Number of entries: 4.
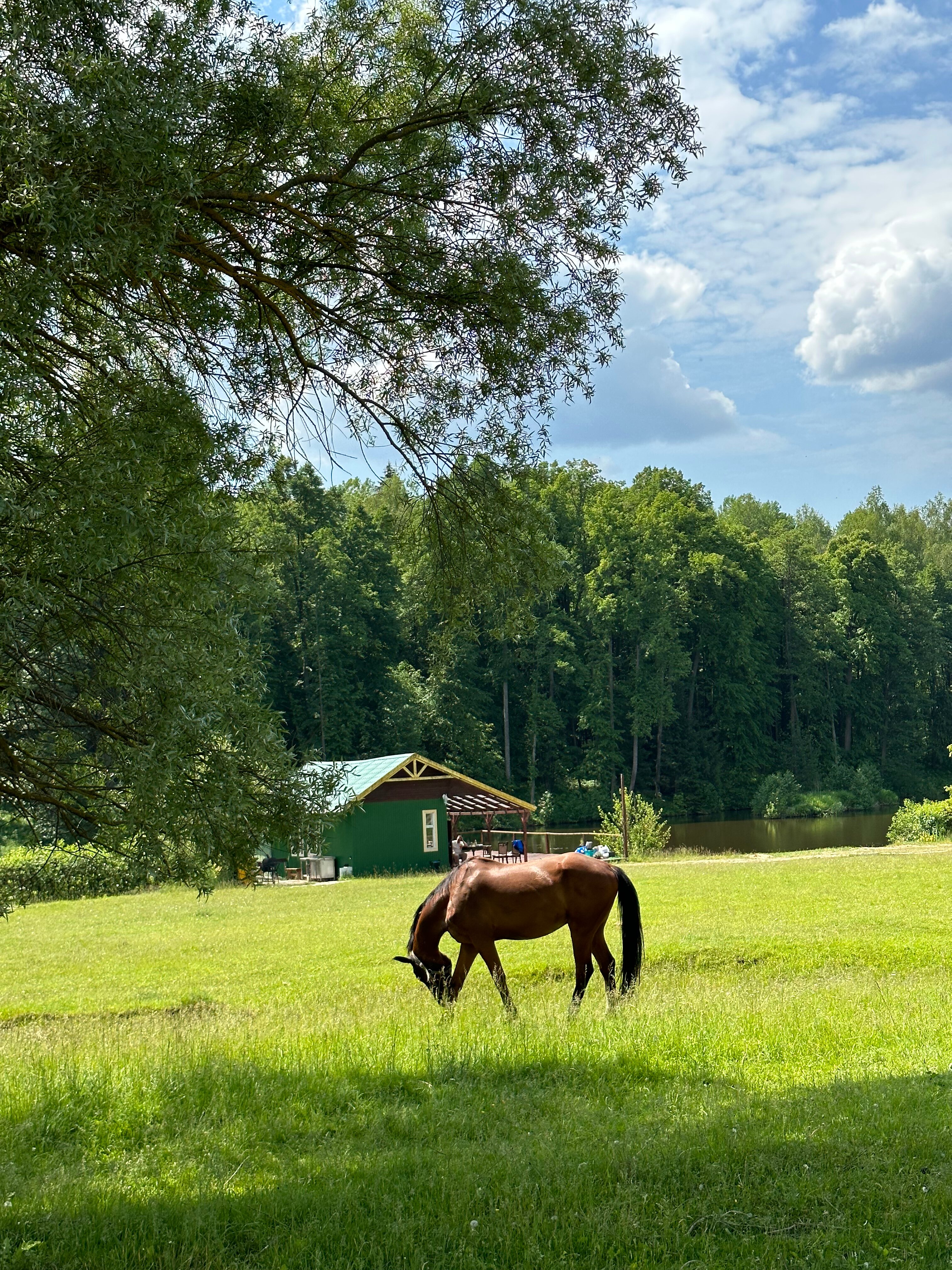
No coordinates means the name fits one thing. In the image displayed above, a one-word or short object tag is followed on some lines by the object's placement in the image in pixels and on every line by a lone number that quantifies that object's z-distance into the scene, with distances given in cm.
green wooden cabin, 3403
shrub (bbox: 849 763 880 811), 6475
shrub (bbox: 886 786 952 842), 3588
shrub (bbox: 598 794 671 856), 3594
